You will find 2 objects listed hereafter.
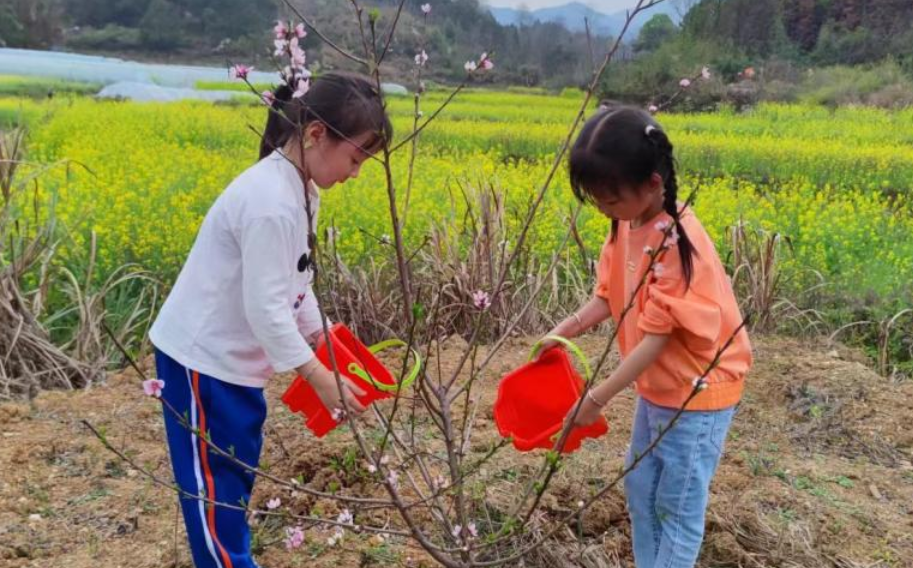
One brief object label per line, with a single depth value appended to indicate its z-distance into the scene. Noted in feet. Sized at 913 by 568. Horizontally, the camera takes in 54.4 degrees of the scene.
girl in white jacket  5.24
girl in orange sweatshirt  5.05
